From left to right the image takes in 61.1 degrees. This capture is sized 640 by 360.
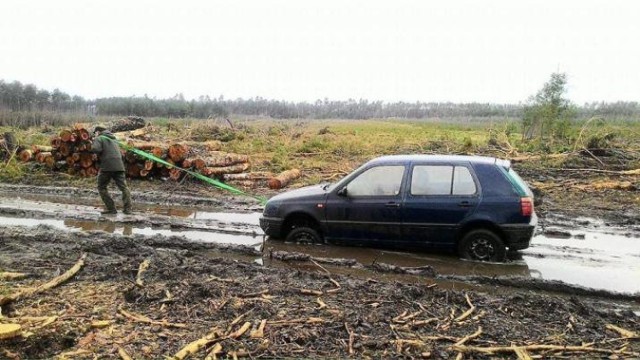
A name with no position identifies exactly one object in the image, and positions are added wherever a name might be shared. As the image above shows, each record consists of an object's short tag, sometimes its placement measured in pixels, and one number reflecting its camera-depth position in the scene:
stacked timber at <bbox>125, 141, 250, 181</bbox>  17.64
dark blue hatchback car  8.45
